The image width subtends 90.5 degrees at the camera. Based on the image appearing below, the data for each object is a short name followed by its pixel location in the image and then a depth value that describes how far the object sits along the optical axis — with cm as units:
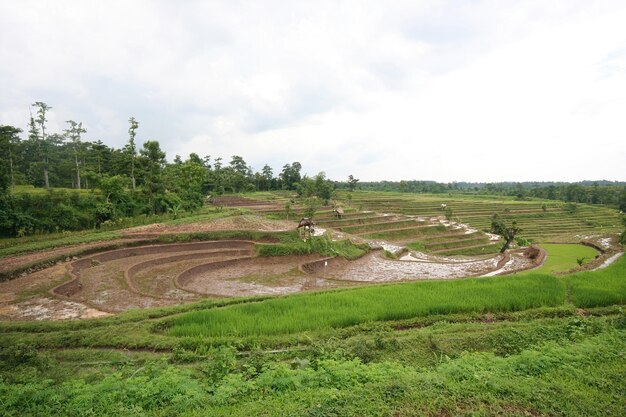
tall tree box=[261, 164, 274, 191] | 6775
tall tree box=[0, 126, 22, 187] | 2512
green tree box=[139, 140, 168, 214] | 2914
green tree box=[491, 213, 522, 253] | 2420
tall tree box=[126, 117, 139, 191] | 2993
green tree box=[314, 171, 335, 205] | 4558
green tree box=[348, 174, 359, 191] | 7714
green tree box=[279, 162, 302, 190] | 6762
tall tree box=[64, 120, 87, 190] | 4366
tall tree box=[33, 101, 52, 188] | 3612
